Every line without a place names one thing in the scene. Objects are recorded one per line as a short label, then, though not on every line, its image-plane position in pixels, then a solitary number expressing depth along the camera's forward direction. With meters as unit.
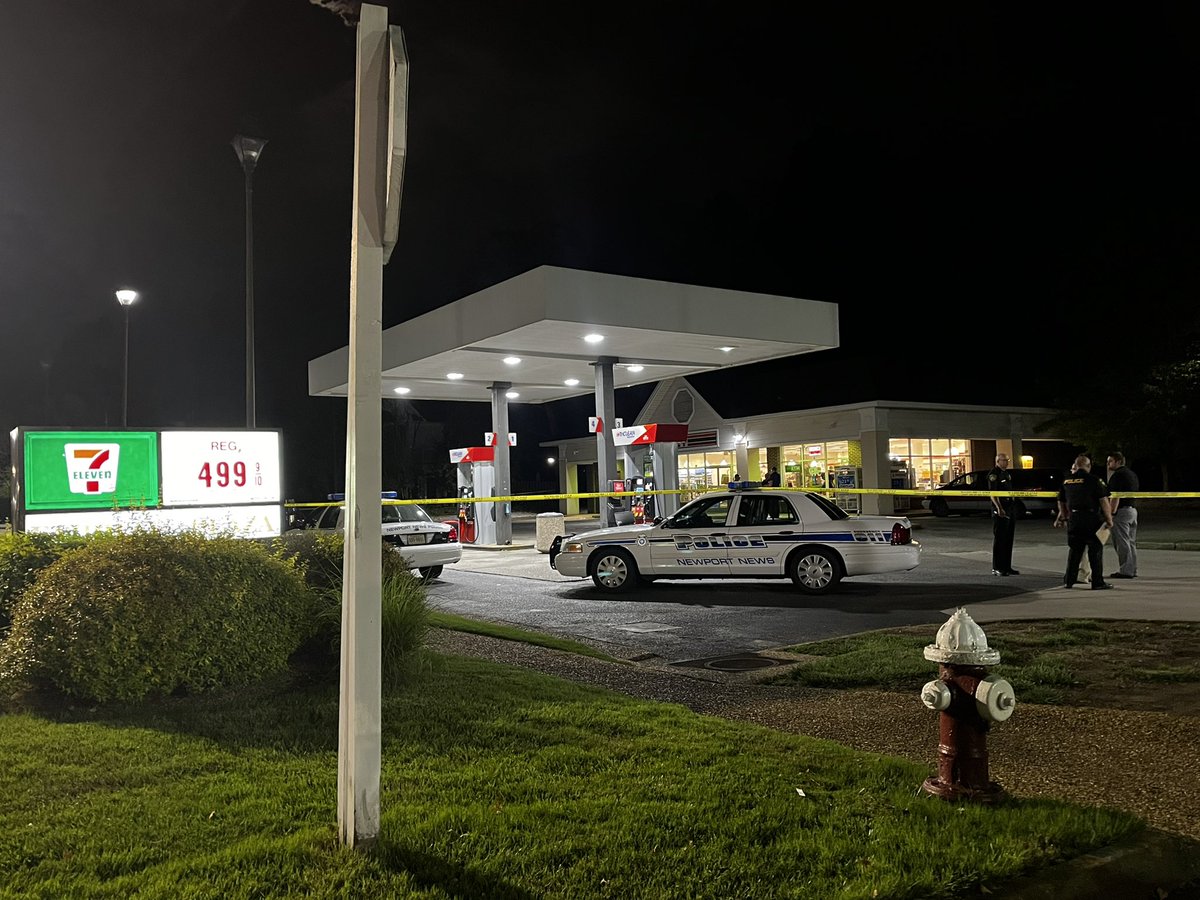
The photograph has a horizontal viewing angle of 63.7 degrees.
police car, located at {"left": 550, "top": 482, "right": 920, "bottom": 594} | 13.31
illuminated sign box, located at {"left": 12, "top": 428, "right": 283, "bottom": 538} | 9.41
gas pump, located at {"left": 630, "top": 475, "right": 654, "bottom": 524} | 21.16
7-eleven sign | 9.58
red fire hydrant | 4.55
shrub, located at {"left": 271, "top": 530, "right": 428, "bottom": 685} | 7.26
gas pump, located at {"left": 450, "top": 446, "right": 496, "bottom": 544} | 25.30
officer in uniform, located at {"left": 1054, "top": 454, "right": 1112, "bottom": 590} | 13.11
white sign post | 3.83
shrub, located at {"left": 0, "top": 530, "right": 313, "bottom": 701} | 6.32
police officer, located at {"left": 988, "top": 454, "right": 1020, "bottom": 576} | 14.80
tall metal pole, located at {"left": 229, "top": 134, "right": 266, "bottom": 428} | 15.48
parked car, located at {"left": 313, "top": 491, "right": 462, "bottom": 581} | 16.50
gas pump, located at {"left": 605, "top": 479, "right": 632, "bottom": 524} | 20.32
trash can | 22.45
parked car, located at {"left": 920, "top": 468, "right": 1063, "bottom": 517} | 31.74
